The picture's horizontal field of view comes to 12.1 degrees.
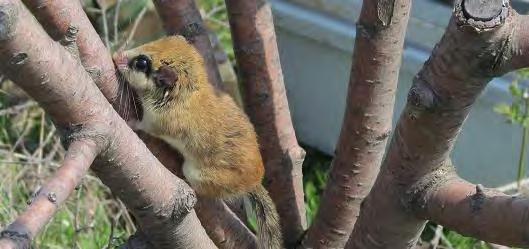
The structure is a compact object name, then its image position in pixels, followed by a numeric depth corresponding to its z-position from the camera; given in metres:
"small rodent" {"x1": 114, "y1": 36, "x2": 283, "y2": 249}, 1.15
